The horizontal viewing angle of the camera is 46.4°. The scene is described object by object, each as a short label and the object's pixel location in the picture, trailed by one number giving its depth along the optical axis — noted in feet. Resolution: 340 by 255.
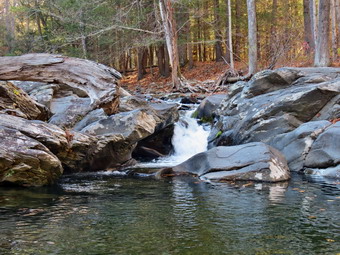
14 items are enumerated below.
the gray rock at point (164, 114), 41.96
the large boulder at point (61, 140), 27.40
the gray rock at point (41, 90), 42.27
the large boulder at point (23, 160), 25.53
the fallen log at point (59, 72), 21.48
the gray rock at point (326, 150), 28.50
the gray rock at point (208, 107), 49.79
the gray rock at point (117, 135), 33.73
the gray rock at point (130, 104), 44.69
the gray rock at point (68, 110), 37.49
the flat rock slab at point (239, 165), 27.43
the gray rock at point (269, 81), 40.96
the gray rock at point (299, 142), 30.83
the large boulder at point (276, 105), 35.81
